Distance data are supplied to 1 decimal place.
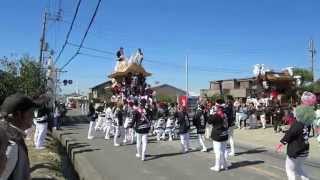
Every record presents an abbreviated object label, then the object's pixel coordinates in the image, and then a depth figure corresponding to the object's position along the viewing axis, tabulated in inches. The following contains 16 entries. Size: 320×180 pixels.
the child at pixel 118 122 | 497.5
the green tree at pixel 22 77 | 670.7
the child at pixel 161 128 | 537.6
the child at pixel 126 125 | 489.5
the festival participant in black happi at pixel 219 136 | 299.5
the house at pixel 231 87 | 1681.1
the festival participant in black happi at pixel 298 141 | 213.8
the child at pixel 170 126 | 531.9
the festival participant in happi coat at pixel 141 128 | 362.8
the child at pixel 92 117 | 574.3
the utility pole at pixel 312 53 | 1314.0
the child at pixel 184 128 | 411.0
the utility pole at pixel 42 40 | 1102.9
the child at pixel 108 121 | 566.7
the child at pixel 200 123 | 421.3
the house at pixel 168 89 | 2479.0
